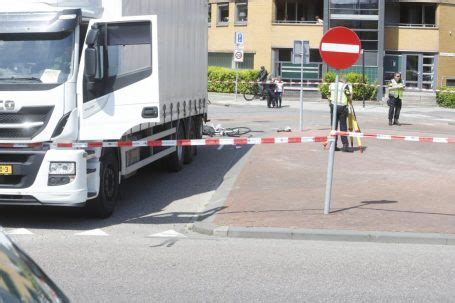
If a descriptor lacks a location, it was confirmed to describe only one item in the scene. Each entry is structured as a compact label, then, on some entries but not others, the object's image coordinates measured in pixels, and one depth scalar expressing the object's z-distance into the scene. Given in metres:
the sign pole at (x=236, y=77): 40.49
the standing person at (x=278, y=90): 35.56
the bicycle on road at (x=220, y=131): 20.58
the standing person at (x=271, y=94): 35.72
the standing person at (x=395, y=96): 24.86
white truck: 9.05
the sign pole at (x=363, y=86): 41.14
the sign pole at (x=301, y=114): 21.58
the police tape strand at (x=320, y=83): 41.58
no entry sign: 10.09
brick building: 45.31
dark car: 2.27
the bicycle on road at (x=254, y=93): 42.47
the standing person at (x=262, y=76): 40.09
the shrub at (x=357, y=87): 41.66
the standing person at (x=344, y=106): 17.17
